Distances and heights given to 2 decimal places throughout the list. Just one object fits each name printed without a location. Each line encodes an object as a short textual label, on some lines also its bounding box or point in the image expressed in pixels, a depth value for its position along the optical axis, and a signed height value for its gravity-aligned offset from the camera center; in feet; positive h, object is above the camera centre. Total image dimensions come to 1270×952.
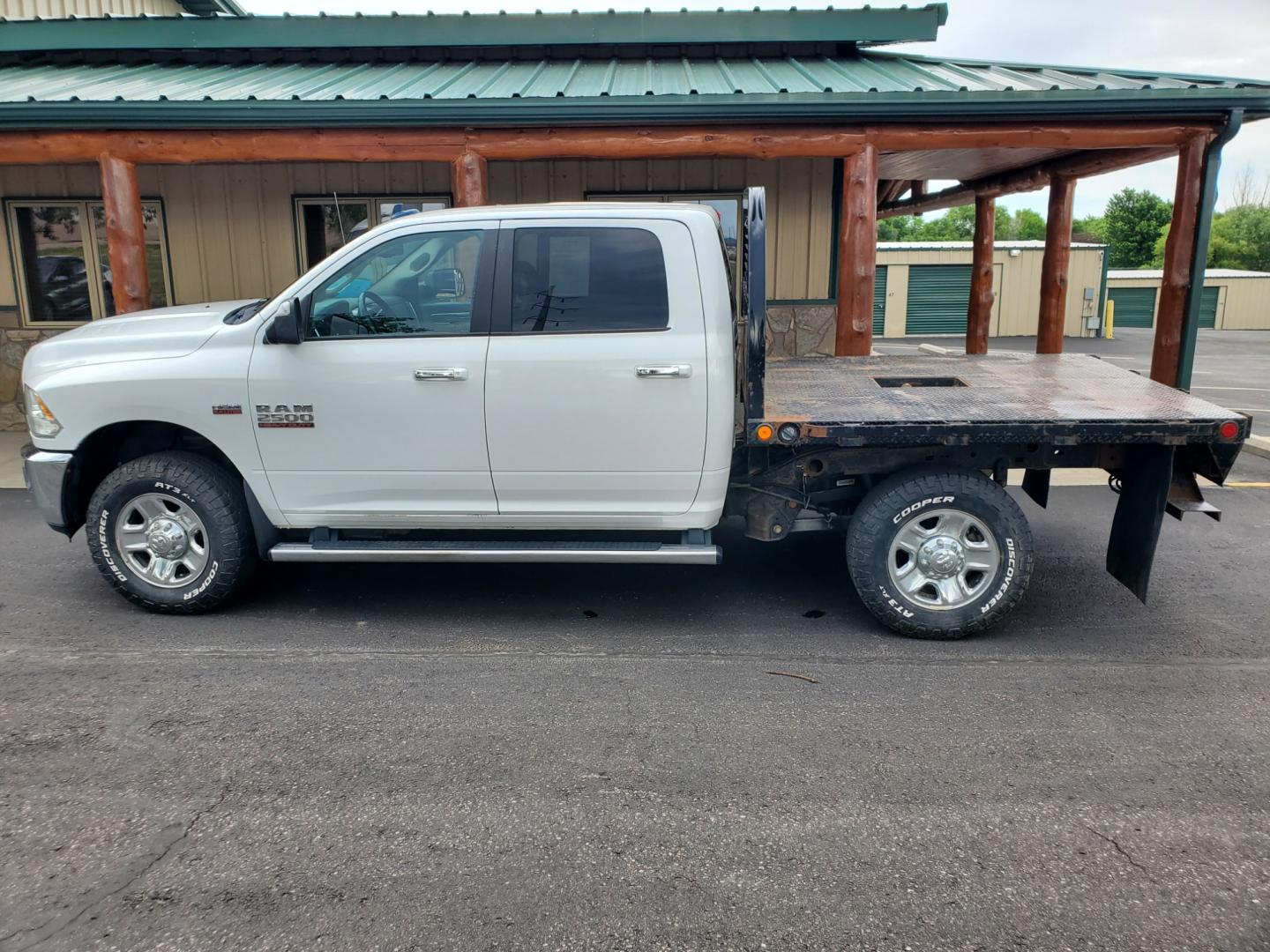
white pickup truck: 15.89 -2.65
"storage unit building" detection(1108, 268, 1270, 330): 126.62 -4.55
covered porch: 27.78 +4.44
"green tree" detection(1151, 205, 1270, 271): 170.19 +3.57
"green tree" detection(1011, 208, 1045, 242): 226.64 +9.71
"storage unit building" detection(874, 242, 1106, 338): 100.01 -2.34
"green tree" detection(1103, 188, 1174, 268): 157.28 +6.34
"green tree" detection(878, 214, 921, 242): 220.43 +8.22
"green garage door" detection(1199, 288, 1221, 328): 126.62 -5.51
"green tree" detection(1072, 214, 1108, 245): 173.27 +7.67
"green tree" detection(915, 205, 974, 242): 214.07 +8.53
